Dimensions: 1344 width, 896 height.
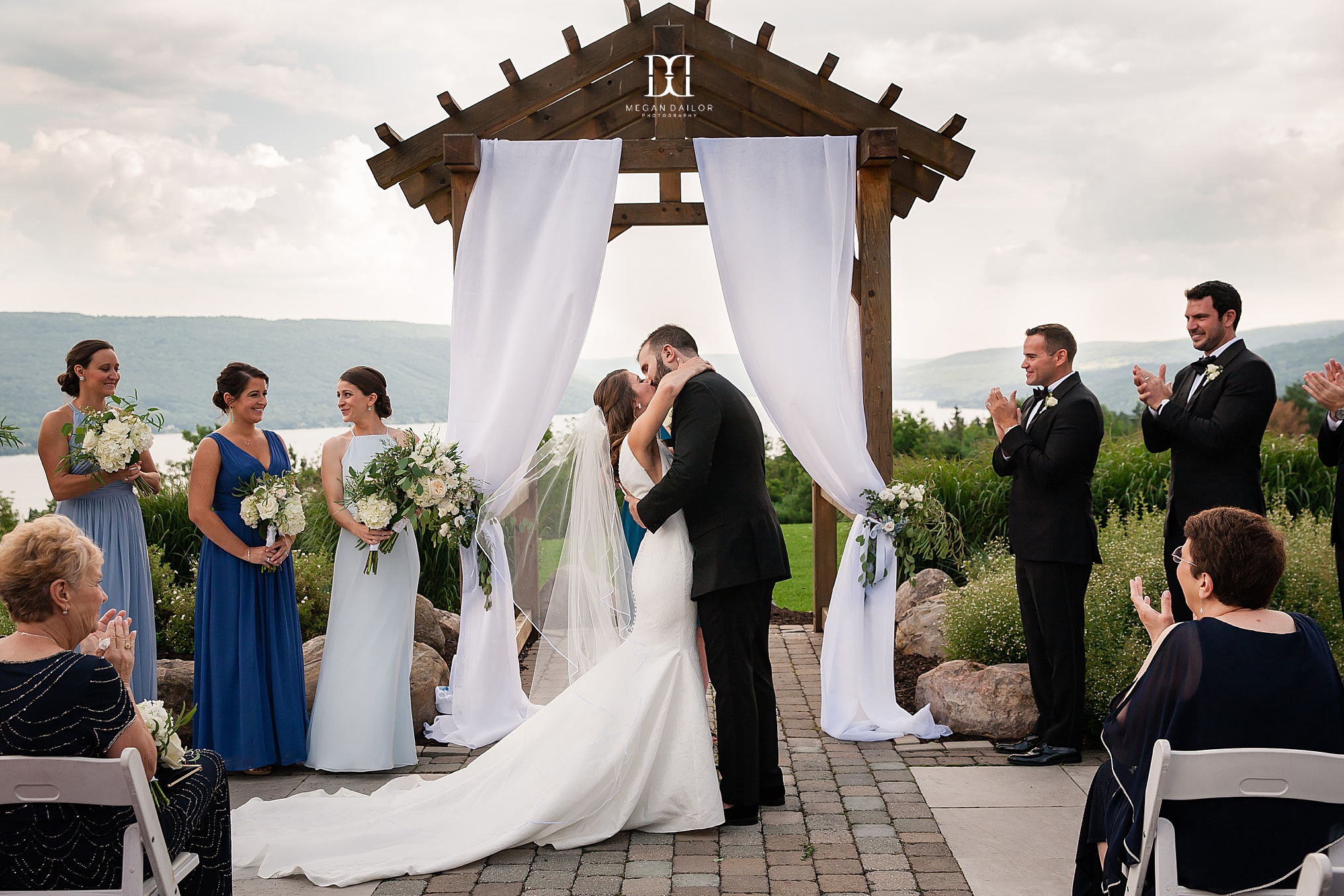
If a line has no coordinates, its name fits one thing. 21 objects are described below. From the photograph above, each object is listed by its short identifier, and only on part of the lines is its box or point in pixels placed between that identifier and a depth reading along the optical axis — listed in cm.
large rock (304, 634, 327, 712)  495
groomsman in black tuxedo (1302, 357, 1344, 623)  391
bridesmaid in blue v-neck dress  441
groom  377
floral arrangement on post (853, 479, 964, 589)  507
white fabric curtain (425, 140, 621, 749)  503
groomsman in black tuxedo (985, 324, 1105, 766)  437
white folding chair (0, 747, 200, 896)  210
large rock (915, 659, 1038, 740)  475
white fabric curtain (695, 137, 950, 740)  506
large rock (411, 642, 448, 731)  511
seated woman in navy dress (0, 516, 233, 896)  225
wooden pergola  546
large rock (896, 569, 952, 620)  691
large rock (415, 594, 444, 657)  654
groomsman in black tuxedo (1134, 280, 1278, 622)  405
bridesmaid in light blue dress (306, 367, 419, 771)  448
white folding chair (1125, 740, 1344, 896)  205
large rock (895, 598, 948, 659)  624
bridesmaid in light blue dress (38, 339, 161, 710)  436
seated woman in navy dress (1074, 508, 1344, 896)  225
